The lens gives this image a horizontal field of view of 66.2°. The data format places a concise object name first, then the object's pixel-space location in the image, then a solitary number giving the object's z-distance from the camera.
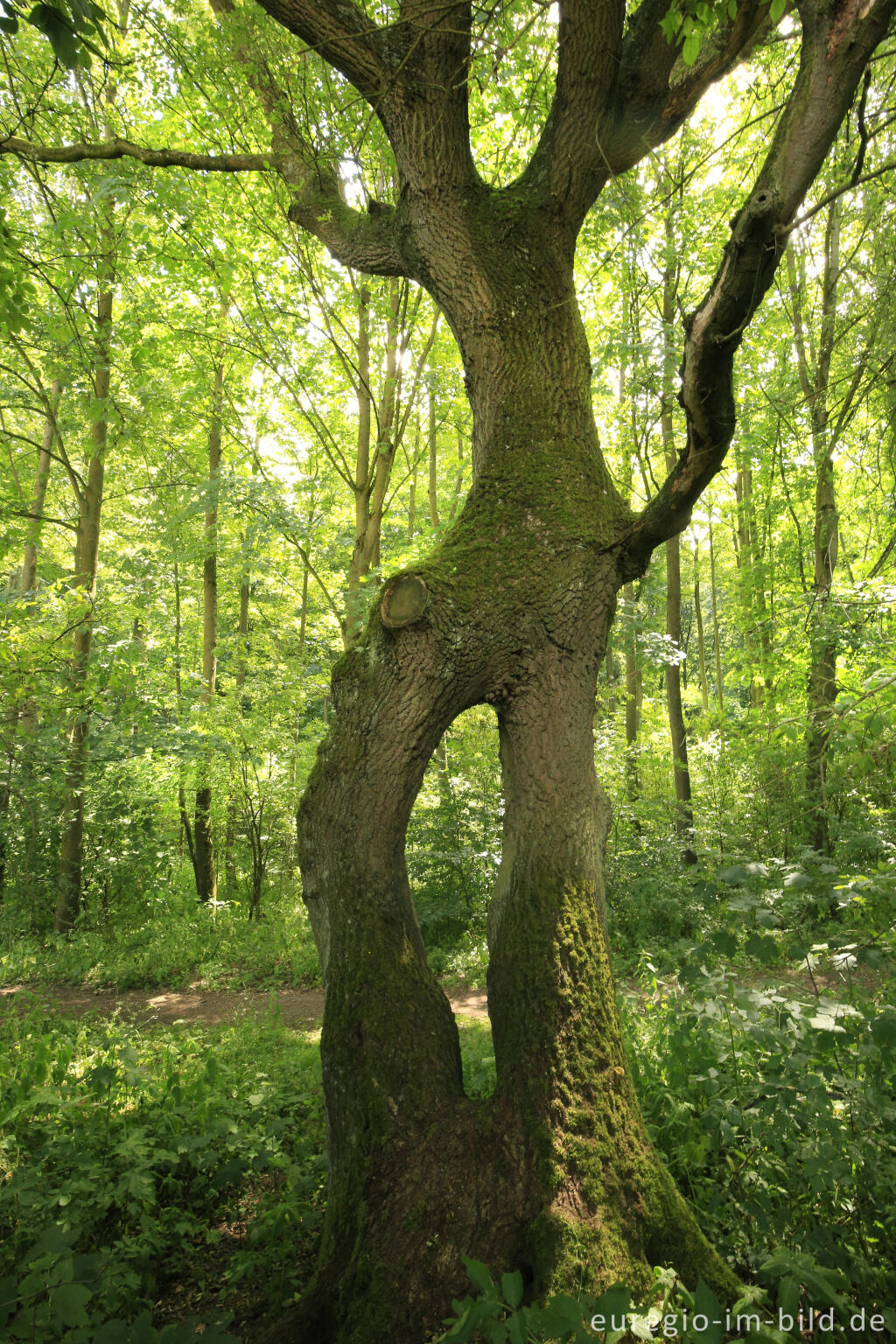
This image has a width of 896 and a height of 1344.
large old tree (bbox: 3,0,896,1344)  2.15
